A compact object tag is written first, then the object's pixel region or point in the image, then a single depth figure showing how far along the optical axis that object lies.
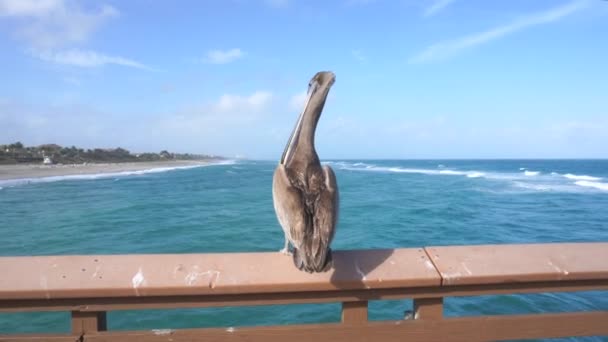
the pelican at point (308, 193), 1.81
